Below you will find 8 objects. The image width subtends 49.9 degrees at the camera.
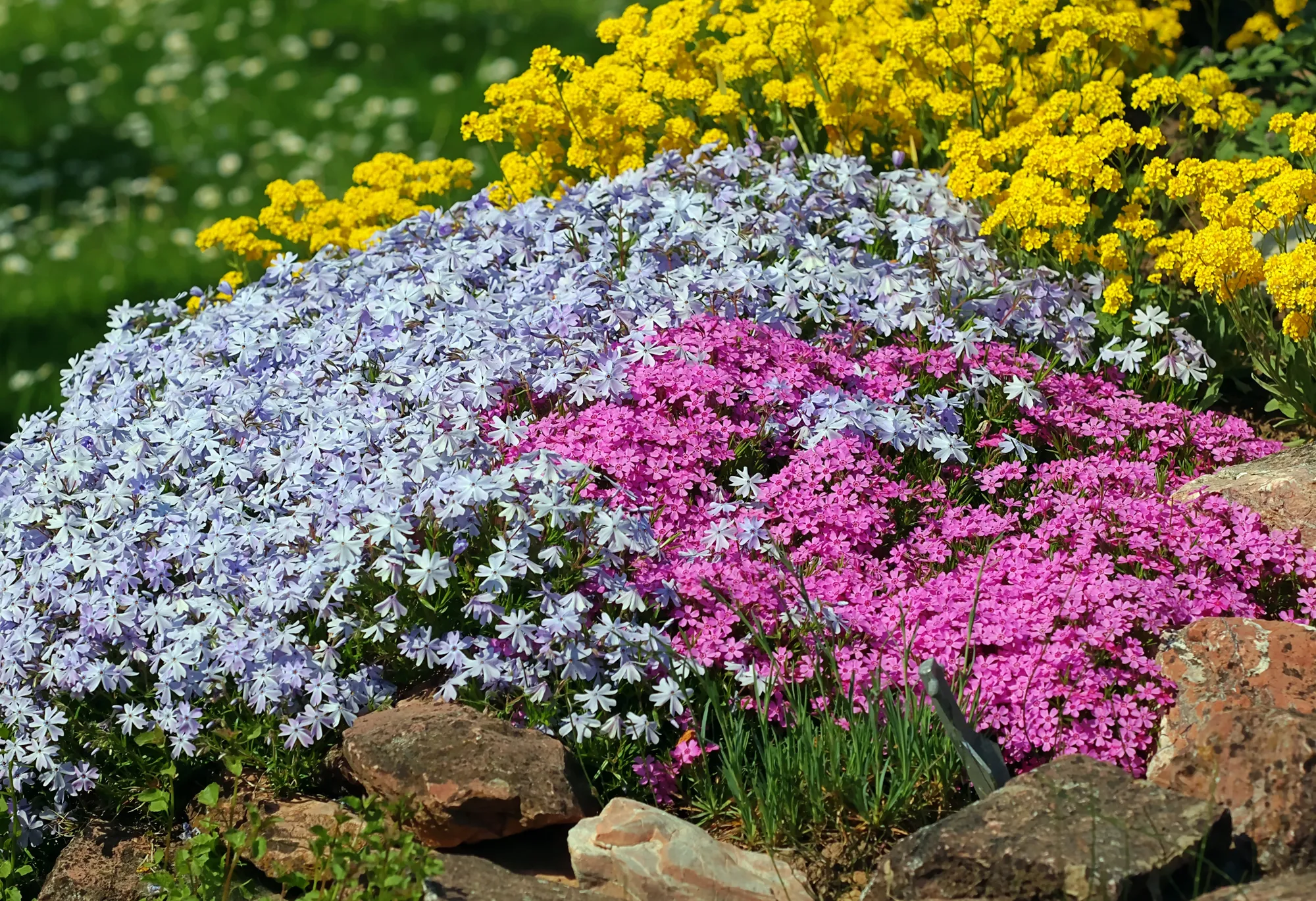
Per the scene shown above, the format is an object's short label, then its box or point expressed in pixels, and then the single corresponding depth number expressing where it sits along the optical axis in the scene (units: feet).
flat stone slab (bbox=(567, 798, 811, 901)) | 10.06
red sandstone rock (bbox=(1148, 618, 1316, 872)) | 9.58
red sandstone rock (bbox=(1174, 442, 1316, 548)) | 12.49
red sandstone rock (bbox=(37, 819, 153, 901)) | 11.56
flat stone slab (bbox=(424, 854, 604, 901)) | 10.05
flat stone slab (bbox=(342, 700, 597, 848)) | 10.61
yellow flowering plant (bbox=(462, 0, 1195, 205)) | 16.37
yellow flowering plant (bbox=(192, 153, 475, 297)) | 18.83
